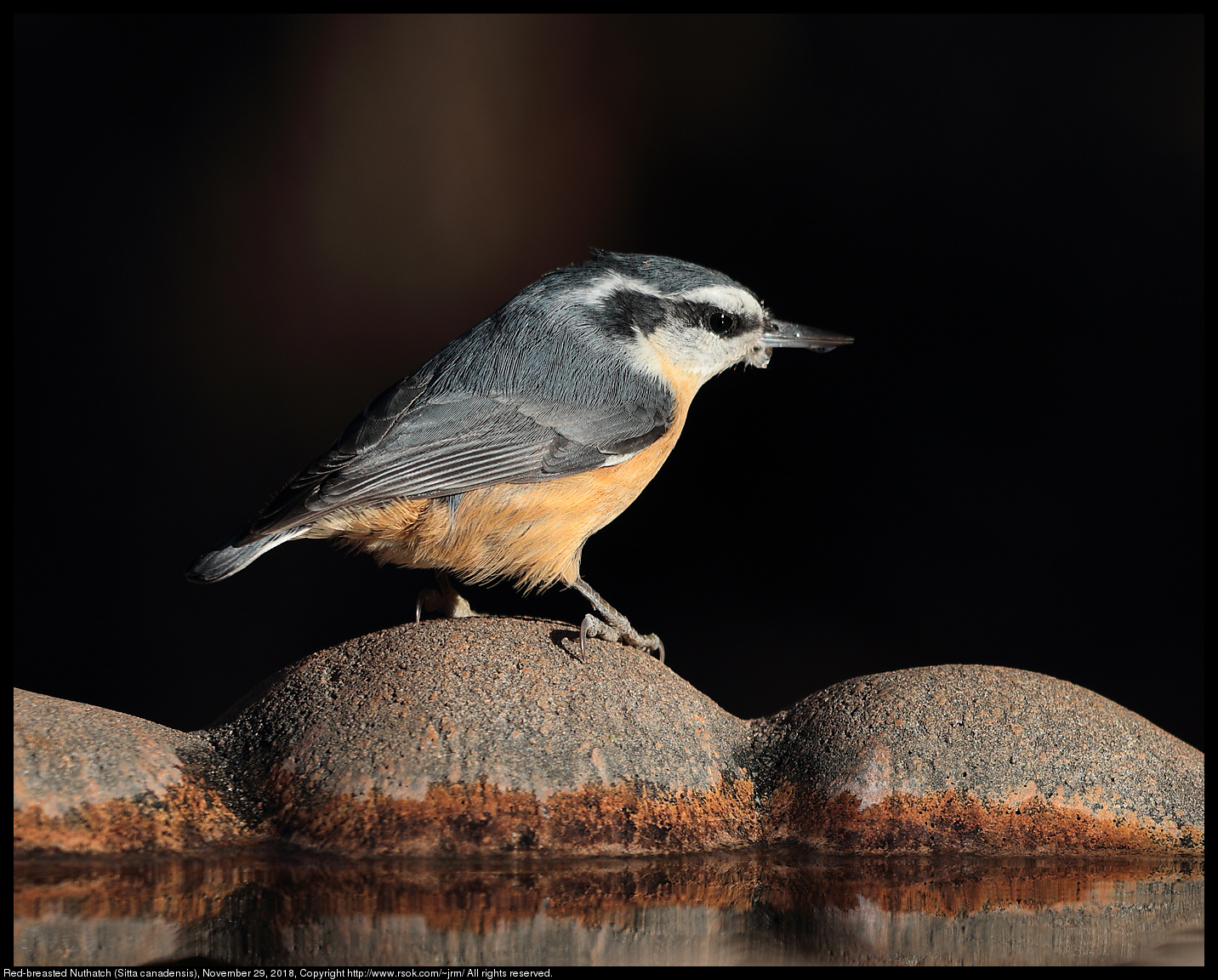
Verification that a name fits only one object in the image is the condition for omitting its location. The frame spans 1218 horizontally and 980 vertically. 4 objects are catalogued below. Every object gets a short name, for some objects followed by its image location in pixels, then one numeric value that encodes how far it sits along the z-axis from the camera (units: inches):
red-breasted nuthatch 203.2
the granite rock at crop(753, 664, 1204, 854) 174.1
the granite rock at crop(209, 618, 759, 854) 162.1
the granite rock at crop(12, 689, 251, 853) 156.2
